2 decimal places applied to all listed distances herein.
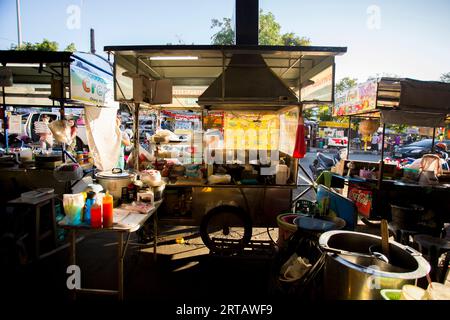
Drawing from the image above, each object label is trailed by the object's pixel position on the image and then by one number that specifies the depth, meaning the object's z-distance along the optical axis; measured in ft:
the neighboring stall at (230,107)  13.80
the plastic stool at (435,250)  11.09
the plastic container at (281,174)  15.16
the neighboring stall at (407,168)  18.37
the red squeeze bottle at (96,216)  9.79
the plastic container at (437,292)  5.99
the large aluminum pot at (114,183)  13.16
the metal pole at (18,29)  66.12
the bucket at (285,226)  11.89
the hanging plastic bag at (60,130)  17.94
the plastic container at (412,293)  5.84
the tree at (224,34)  73.05
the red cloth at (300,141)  13.85
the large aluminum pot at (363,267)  6.34
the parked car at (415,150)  53.98
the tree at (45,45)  51.70
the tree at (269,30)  67.80
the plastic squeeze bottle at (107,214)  9.89
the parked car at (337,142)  78.28
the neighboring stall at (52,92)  17.03
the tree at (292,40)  65.81
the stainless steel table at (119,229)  9.73
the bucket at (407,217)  14.93
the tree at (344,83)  89.86
